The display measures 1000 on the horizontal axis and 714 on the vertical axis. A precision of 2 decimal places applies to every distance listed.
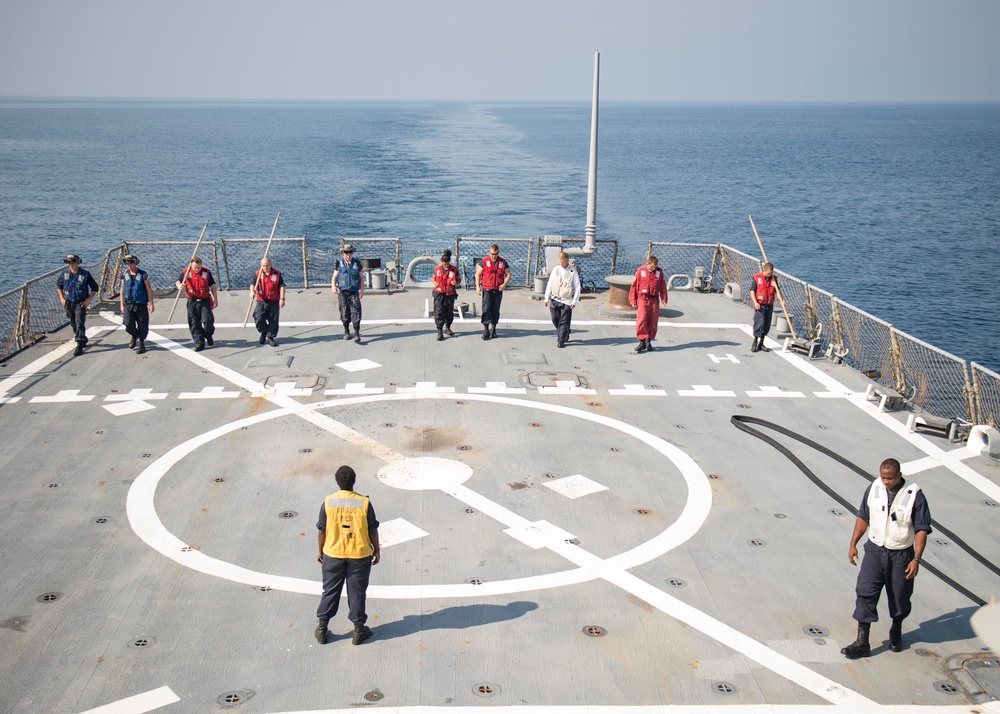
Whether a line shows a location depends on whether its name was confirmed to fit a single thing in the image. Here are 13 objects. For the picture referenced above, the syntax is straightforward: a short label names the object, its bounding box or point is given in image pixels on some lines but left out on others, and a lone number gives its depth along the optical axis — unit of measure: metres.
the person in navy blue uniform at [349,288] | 16.86
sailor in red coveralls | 16.80
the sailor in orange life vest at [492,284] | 17.17
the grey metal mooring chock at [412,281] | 22.52
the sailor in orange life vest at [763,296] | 16.83
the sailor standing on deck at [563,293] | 16.97
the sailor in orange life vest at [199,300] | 16.34
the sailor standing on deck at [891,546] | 7.42
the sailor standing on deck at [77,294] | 16.14
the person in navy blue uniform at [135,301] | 15.95
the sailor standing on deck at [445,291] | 16.97
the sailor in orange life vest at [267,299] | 16.55
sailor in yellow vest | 7.33
